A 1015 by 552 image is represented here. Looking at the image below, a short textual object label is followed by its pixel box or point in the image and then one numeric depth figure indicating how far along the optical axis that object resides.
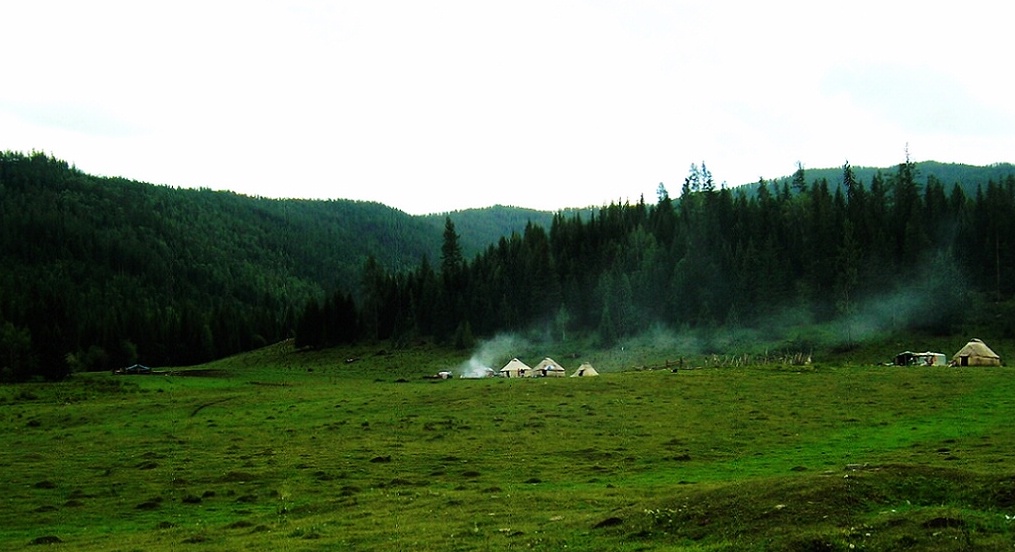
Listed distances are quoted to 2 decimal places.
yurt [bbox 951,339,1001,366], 91.81
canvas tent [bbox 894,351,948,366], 94.69
